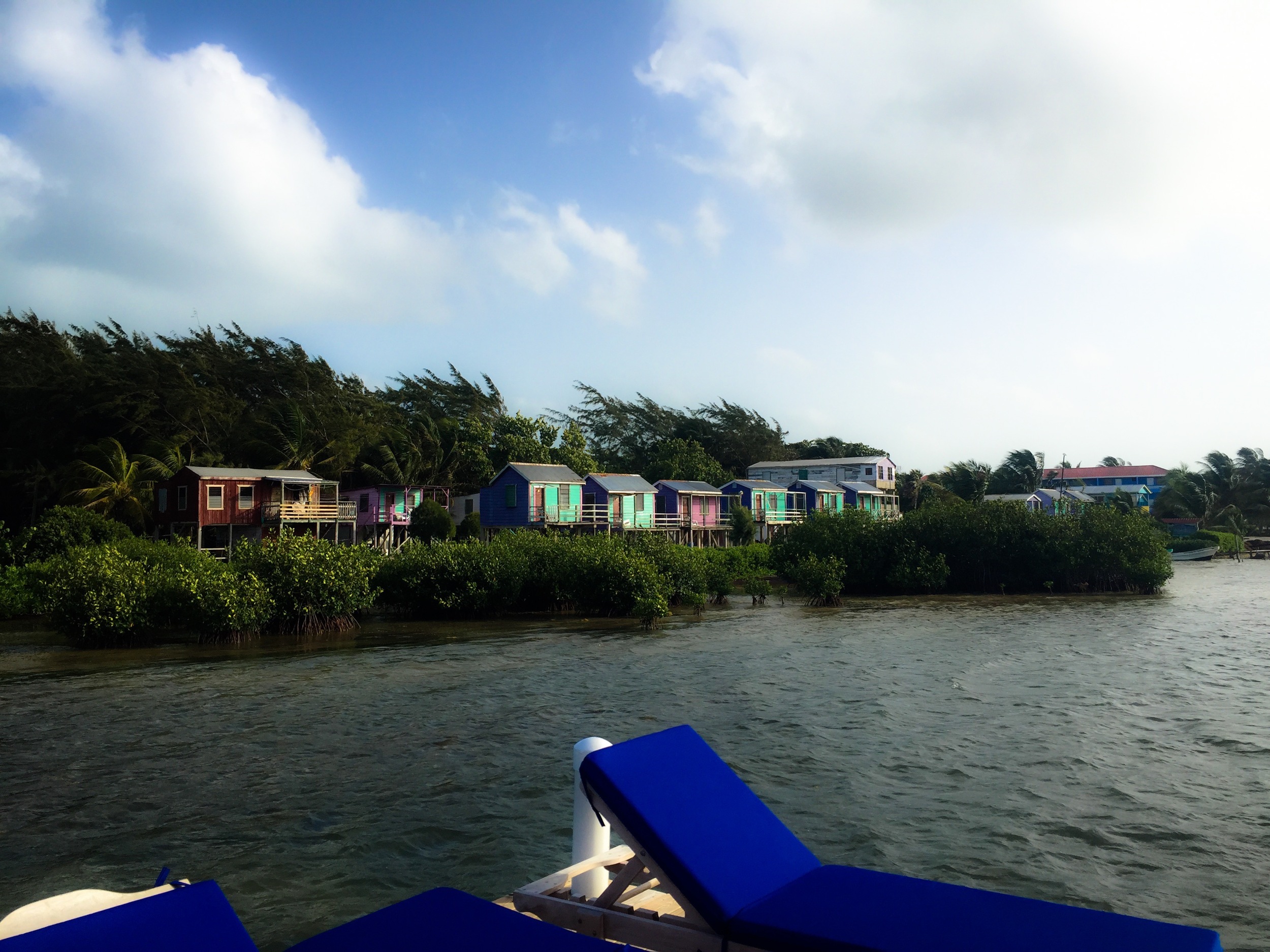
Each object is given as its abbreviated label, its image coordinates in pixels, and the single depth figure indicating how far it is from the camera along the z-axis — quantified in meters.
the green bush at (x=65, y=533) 34.06
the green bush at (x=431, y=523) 49.88
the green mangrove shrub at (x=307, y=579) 25.27
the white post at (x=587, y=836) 5.14
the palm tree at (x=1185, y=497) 83.00
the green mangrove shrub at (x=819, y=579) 35.47
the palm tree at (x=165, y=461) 48.31
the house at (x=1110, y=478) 116.38
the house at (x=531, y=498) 54.16
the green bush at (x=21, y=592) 29.58
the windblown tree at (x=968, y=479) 82.38
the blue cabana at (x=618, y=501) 56.72
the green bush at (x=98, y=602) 23.27
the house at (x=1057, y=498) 76.47
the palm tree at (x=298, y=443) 53.75
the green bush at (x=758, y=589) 36.06
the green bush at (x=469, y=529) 52.38
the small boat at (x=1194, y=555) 68.69
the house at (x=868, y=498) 74.00
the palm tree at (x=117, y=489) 45.47
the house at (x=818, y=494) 70.12
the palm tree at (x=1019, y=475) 96.12
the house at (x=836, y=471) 80.62
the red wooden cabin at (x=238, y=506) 44.69
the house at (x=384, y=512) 54.34
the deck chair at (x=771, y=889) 3.89
